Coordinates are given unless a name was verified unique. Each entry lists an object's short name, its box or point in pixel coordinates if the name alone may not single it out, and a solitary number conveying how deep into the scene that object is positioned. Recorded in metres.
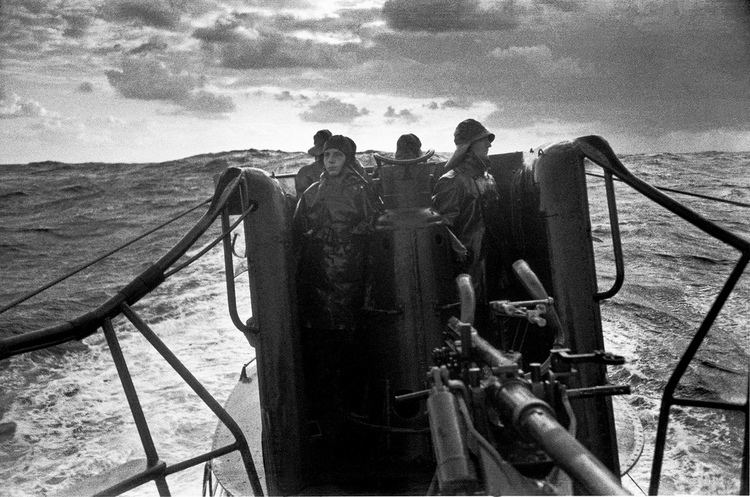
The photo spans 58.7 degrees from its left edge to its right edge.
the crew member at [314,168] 5.57
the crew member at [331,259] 4.36
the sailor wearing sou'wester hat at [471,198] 4.45
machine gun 1.75
